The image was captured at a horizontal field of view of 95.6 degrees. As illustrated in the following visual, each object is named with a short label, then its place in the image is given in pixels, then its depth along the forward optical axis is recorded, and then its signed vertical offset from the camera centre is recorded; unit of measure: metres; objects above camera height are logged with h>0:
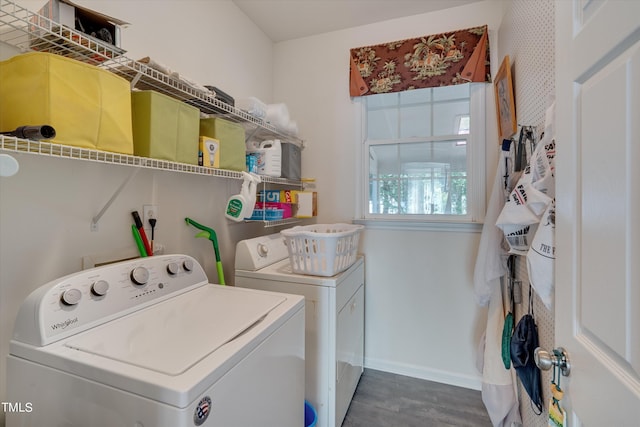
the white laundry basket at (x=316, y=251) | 1.55 -0.22
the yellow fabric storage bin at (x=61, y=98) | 0.80 +0.32
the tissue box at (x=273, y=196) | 2.07 +0.11
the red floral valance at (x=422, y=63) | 1.98 +1.08
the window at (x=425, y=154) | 2.10 +0.44
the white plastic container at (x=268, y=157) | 1.87 +0.35
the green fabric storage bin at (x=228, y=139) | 1.46 +0.38
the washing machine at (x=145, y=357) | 0.68 -0.39
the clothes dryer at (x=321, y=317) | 1.55 -0.59
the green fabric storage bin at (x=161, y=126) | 1.09 +0.33
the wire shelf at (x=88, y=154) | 0.74 +0.17
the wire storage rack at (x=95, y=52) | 0.88 +0.54
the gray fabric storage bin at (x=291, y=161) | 2.16 +0.39
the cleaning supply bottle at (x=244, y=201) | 1.63 +0.05
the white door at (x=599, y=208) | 0.49 +0.01
